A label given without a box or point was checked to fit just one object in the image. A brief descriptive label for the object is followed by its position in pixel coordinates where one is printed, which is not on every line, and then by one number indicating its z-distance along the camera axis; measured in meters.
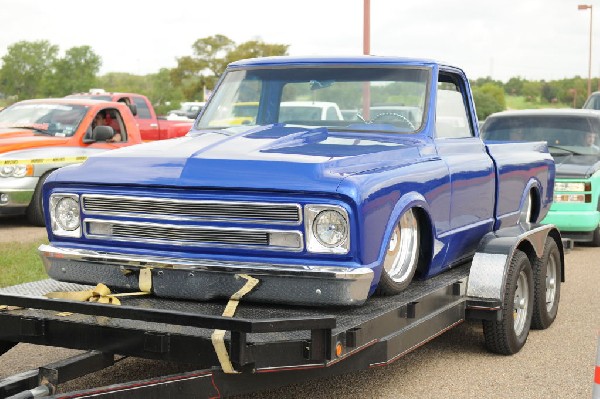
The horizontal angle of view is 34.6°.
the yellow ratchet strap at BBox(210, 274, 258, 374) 4.26
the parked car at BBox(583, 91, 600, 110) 25.28
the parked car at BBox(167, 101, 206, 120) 45.03
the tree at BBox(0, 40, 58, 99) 75.06
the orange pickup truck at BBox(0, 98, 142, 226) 12.77
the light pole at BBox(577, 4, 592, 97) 52.81
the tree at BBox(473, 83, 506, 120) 59.06
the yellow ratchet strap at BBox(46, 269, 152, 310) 4.76
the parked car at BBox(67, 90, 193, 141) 21.03
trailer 4.26
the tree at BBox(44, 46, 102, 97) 66.88
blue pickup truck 4.71
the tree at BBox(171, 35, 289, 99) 67.06
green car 11.83
